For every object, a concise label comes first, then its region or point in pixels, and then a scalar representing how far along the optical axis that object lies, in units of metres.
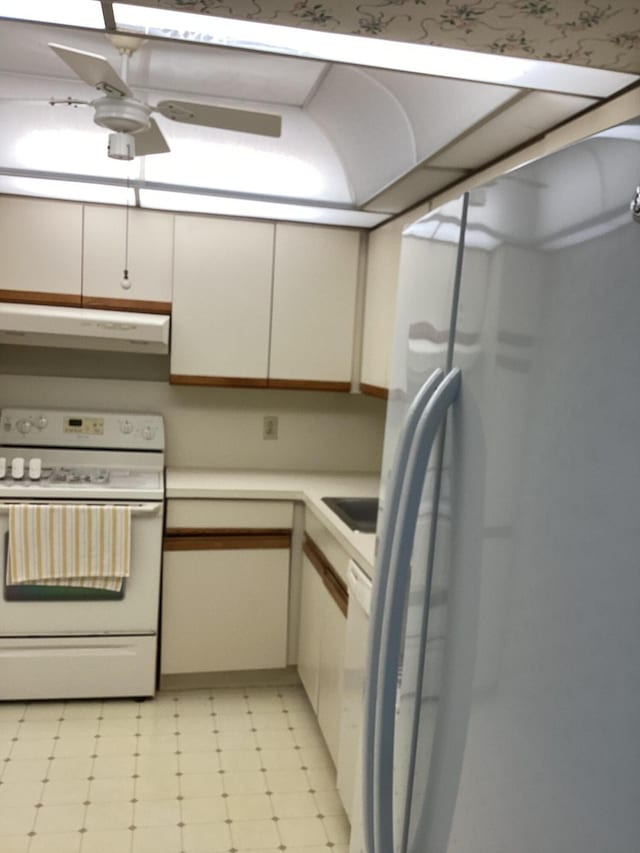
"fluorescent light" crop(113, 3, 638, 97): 1.35
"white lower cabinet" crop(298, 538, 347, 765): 2.51
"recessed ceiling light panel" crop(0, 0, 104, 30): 1.30
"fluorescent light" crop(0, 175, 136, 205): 2.82
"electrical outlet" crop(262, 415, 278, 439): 3.68
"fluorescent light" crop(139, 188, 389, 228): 2.93
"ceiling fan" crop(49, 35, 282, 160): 1.63
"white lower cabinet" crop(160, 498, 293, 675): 3.10
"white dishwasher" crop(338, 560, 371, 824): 2.04
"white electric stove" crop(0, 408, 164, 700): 2.93
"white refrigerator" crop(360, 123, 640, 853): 0.61
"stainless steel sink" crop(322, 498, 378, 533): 3.00
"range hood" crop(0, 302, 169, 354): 2.88
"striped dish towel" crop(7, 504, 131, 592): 2.85
